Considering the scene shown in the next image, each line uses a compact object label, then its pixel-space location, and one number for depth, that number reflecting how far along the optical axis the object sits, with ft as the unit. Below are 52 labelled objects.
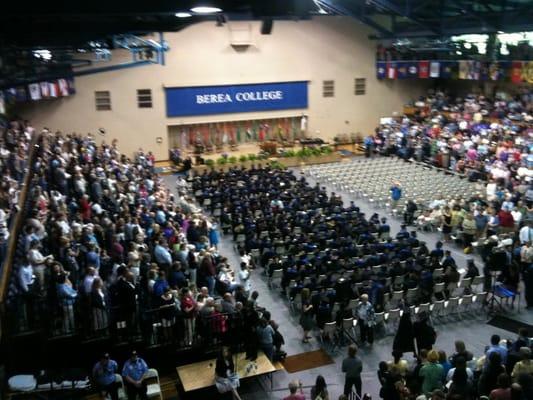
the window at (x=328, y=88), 107.76
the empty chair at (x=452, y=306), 40.19
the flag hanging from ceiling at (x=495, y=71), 91.86
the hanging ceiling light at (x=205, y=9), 11.73
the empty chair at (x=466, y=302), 40.52
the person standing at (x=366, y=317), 36.09
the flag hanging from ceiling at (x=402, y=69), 106.11
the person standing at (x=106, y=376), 27.86
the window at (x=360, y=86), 110.63
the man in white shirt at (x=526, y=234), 47.98
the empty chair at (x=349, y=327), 36.61
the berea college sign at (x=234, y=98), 97.75
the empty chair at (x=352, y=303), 38.14
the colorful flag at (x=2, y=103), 56.58
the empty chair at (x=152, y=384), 28.99
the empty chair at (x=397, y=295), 39.78
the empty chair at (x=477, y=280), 42.29
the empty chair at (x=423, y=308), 38.65
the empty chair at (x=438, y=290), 40.86
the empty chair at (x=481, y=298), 41.52
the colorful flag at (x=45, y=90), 76.28
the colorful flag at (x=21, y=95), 71.96
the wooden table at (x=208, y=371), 30.60
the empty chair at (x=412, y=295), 40.22
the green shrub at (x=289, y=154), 93.97
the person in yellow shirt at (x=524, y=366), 25.57
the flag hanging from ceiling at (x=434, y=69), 101.14
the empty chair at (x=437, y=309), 39.78
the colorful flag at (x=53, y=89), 79.24
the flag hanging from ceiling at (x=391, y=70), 107.34
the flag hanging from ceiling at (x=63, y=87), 83.44
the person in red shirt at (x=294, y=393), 25.22
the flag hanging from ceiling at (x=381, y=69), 109.81
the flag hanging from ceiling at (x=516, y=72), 88.28
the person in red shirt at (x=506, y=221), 54.49
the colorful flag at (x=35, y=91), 73.50
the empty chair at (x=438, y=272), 42.39
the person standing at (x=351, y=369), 29.35
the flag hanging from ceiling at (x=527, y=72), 85.86
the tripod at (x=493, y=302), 41.64
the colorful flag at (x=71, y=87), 87.68
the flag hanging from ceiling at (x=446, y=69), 100.03
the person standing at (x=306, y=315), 37.32
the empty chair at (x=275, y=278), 44.84
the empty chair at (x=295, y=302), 40.88
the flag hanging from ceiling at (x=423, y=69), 102.99
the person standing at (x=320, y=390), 25.88
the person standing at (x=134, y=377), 28.50
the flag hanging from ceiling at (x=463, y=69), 97.30
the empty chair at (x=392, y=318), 38.19
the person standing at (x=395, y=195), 65.98
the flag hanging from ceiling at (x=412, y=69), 104.37
